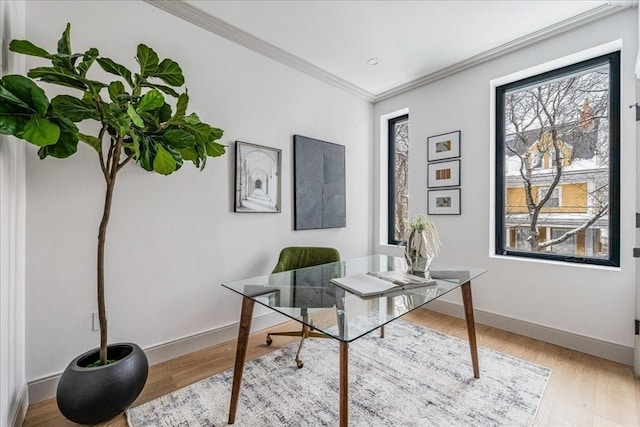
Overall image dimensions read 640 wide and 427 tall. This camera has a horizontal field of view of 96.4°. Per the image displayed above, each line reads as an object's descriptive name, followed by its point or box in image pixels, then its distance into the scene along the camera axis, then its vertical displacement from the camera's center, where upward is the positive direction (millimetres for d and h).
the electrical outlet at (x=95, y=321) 1875 -719
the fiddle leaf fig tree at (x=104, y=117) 1198 +472
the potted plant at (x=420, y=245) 1896 -233
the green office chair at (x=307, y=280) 1409 -442
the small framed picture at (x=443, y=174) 3062 +397
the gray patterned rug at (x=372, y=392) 1568 -1134
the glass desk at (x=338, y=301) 1089 -443
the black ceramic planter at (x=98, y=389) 1397 -890
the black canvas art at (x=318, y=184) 2986 +300
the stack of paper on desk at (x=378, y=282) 1493 -412
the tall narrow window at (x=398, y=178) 3799 +444
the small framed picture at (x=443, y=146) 3062 +704
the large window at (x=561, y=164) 2316 +403
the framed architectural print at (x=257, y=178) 2527 +305
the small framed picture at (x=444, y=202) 3070 +89
